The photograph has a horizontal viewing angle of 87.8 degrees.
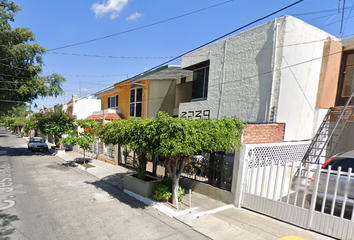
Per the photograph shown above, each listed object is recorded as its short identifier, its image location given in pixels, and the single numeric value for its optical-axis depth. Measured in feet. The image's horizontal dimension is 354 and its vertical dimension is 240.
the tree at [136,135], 15.94
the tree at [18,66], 44.24
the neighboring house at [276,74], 23.26
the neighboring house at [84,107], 90.43
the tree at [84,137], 37.96
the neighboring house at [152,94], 43.42
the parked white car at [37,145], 57.84
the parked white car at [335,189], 12.49
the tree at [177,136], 14.47
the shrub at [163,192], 19.02
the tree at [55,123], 54.36
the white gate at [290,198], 12.67
